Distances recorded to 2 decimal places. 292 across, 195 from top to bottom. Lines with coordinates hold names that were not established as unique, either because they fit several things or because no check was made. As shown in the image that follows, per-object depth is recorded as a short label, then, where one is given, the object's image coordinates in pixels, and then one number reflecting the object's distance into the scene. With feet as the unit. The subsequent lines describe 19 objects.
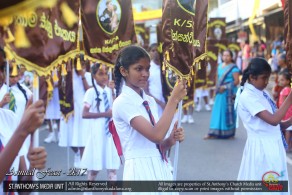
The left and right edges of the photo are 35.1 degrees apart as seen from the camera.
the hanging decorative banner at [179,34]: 12.64
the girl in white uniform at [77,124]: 23.94
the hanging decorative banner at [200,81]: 39.22
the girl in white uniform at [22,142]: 6.55
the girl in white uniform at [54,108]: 32.37
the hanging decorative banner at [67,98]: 24.44
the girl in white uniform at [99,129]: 19.10
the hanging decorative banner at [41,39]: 9.06
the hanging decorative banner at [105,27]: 17.17
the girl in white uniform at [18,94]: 17.20
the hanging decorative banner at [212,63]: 43.55
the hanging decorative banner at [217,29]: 42.51
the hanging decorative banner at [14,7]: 6.78
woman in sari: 32.96
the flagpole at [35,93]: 7.59
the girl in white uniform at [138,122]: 10.30
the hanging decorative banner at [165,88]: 21.42
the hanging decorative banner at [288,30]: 12.12
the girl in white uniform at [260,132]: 13.65
